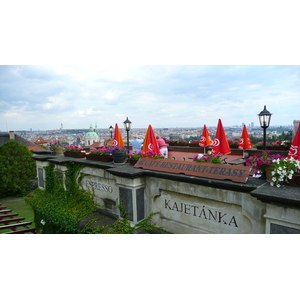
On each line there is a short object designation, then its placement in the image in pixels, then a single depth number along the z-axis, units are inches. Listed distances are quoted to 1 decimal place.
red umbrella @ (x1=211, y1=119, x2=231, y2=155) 299.3
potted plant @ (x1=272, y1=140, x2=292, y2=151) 392.2
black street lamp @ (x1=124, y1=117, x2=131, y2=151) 446.9
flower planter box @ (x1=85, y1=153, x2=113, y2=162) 287.7
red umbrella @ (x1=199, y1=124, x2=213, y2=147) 438.9
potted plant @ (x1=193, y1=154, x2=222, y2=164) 192.8
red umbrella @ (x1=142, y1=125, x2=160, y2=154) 267.6
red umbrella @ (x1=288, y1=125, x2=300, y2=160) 172.8
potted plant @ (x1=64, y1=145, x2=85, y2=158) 332.8
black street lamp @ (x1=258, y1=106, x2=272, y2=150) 259.6
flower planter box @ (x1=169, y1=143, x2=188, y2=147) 553.8
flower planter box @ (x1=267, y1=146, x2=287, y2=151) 391.9
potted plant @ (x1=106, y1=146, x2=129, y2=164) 275.0
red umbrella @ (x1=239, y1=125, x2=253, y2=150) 443.8
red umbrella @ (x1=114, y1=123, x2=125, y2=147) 446.0
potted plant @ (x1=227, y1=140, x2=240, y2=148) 486.3
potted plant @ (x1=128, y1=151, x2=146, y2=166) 245.3
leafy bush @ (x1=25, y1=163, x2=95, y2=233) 250.8
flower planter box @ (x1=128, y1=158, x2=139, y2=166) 245.0
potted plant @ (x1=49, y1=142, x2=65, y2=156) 387.6
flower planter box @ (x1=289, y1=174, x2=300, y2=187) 147.2
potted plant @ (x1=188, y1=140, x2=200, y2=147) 531.9
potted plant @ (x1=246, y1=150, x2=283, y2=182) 161.6
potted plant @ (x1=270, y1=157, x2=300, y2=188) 147.5
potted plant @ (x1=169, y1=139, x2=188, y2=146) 561.1
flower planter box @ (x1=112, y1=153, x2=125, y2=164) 274.7
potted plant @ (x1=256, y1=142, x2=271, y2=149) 448.8
